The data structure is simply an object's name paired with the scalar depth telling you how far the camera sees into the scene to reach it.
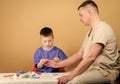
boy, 2.54
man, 1.96
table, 1.93
